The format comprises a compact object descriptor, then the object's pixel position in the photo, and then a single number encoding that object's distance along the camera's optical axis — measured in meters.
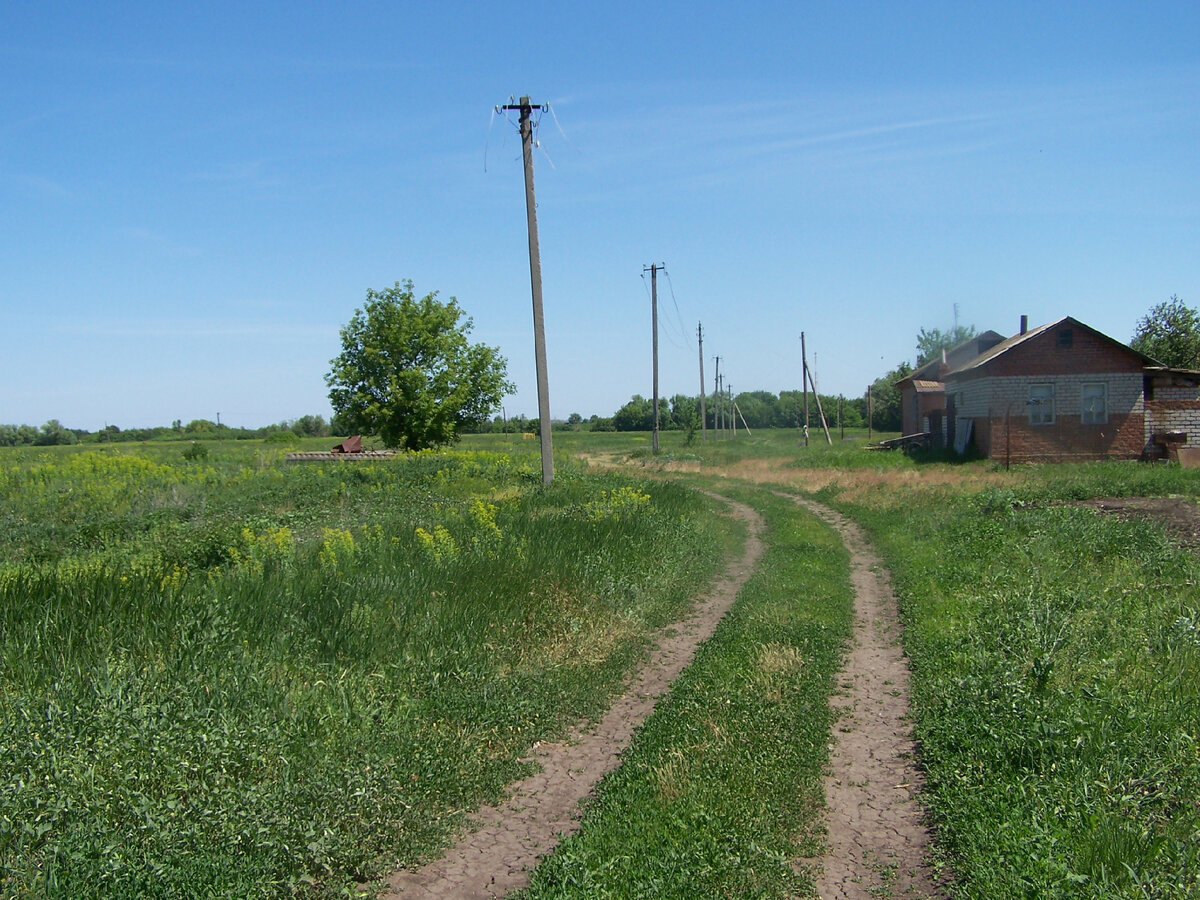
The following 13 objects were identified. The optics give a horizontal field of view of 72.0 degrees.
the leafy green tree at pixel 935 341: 84.31
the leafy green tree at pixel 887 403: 76.31
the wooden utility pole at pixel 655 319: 44.38
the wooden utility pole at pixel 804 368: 56.81
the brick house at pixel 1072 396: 27.44
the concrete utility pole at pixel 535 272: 17.27
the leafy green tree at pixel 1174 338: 40.56
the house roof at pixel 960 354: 47.62
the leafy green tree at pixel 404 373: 38.69
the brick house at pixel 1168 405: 27.25
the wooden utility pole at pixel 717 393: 73.38
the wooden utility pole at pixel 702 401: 60.12
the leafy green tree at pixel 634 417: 112.69
